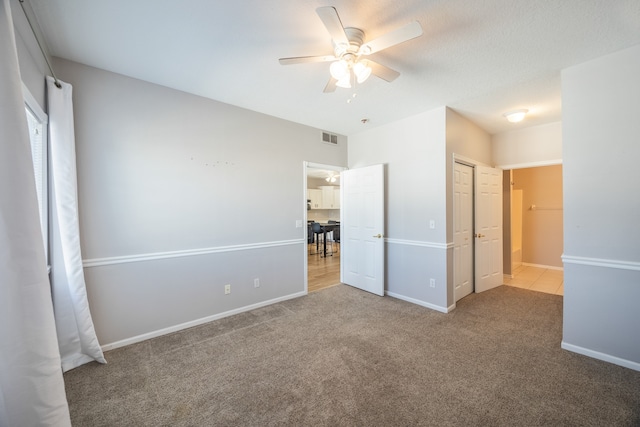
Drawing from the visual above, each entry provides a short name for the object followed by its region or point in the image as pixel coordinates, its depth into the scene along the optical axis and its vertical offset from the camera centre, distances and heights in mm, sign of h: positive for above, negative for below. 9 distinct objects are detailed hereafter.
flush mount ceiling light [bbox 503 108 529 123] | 3409 +1268
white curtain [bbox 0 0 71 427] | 963 -291
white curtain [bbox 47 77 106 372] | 2121 -238
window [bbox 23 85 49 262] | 2033 +458
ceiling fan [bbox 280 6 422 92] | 1593 +1150
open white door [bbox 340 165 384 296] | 4008 -296
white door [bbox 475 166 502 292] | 4086 -322
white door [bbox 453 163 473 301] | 3650 -322
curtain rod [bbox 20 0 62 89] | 1670 +1276
